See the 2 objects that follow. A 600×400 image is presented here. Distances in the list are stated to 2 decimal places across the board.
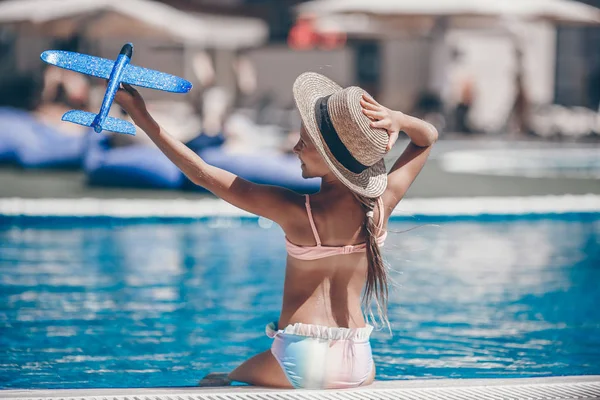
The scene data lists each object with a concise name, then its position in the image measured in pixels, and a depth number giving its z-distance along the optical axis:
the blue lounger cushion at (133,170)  11.34
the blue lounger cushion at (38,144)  13.27
